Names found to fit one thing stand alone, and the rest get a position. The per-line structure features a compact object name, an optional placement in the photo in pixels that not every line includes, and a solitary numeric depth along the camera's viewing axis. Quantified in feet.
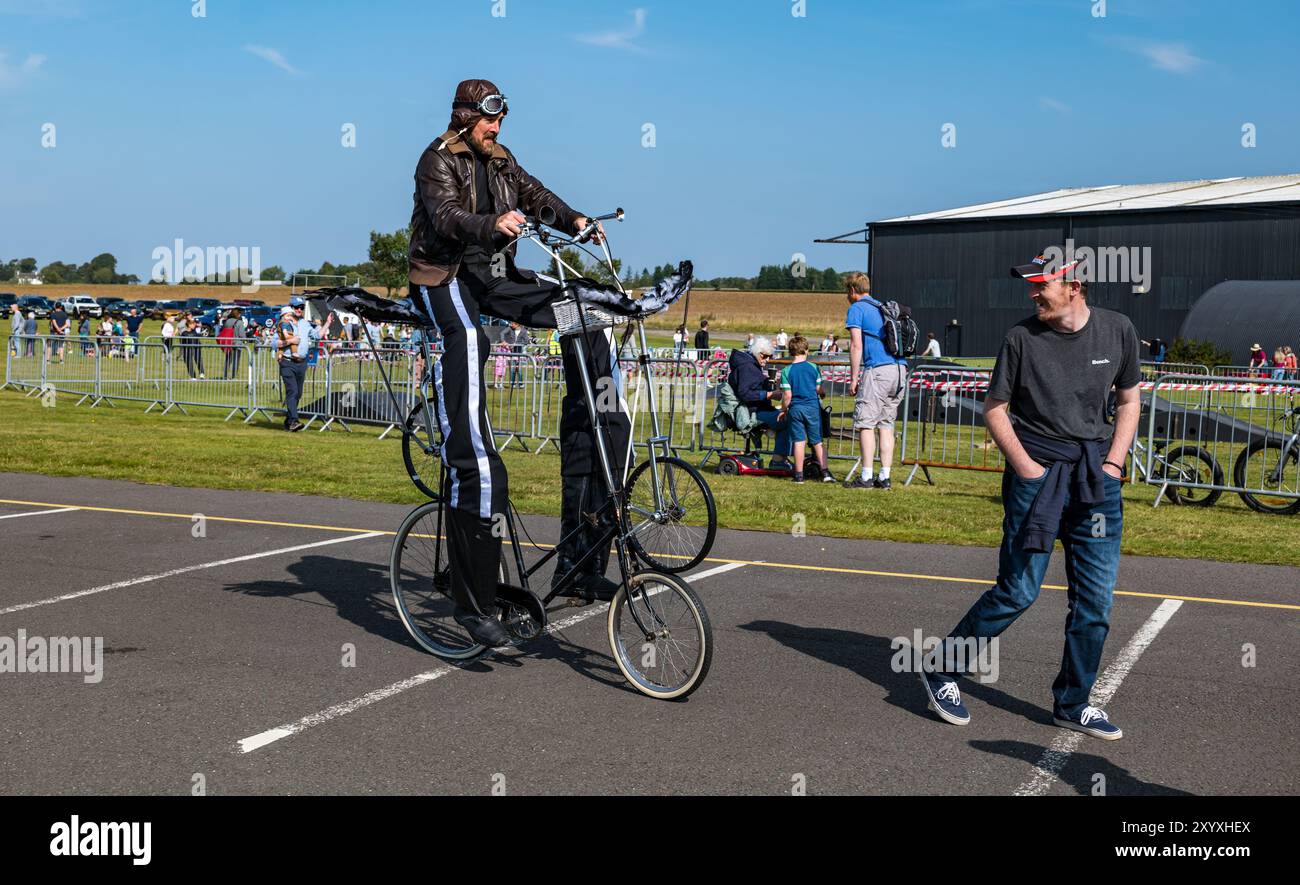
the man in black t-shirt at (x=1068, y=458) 17.40
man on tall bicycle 19.44
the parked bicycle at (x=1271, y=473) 39.83
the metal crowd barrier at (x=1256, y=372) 100.49
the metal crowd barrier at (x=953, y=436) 49.91
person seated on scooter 48.52
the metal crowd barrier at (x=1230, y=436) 40.09
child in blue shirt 46.29
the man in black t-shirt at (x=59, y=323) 139.44
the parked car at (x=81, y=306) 290.37
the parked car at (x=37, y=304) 281.84
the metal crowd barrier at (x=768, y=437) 51.93
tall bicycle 18.61
